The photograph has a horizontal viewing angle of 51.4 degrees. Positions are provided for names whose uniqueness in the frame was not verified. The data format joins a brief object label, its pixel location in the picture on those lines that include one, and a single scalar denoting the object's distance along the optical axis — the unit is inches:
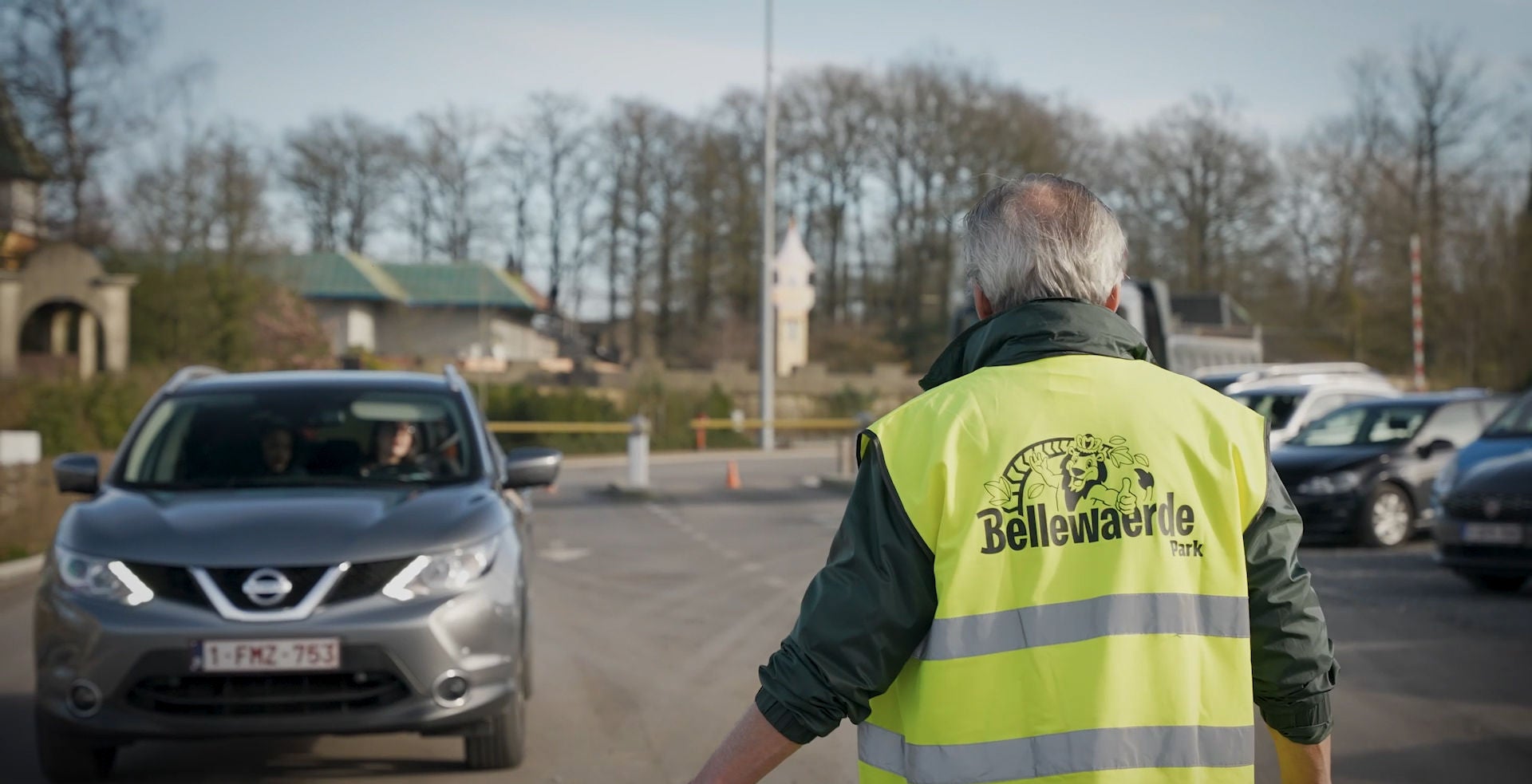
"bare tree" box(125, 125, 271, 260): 1779.0
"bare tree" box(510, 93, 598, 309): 2573.8
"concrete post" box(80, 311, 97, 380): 1767.6
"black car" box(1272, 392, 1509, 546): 597.6
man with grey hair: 88.8
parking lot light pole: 1366.9
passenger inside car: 279.3
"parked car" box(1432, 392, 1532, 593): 431.8
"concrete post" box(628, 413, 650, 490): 928.3
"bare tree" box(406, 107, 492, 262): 2573.8
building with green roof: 2871.6
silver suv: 216.1
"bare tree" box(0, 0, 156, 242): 1621.6
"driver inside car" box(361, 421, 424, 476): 299.7
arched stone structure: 1599.4
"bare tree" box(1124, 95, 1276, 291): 2368.4
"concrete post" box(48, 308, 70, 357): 1856.5
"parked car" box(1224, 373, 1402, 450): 777.6
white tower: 2034.9
